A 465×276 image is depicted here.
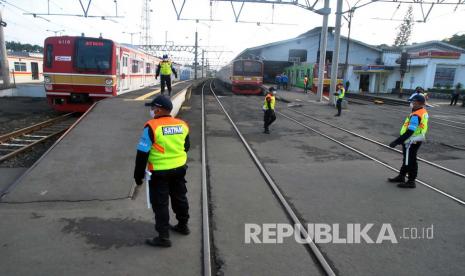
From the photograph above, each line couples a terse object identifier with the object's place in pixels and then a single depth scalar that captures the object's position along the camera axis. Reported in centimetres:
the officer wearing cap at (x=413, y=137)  650
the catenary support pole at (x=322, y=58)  2403
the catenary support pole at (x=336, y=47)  2220
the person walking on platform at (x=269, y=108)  1234
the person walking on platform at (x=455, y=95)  2762
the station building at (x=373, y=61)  3688
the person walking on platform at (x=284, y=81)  3780
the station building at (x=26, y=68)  3786
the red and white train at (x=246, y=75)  3091
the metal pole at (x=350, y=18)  3199
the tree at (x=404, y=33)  8106
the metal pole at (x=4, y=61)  2194
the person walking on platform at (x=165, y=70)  1398
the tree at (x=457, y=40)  6789
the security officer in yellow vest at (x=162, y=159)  400
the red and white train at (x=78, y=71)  1360
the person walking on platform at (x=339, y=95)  1773
